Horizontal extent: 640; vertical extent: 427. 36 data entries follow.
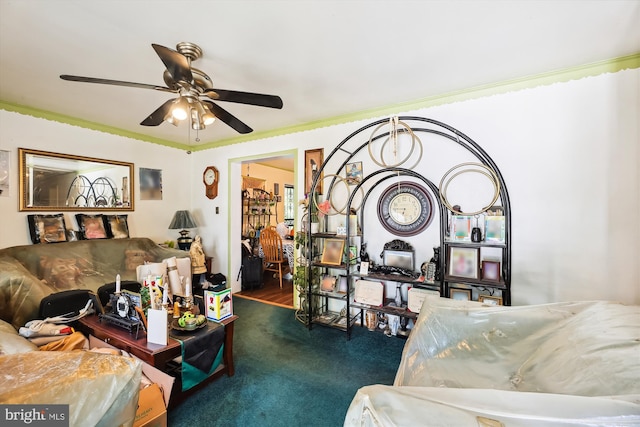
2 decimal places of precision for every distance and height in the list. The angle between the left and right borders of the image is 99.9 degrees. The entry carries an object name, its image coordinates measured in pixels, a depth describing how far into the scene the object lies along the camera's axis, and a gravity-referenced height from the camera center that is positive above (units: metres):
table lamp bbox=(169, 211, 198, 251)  4.11 -0.21
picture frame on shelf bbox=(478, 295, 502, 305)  2.26 -0.73
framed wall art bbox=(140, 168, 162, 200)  3.98 +0.40
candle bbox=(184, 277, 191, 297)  2.03 -0.61
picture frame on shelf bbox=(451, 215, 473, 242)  2.42 -0.14
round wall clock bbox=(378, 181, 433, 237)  2.69 +0.03
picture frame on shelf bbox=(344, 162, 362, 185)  3.00 +0.45
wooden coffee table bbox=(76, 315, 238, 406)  1.65 -0.89
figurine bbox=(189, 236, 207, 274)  3.90 -0.70
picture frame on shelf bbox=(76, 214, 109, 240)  3.31 -0.21
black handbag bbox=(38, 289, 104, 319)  2.21 -0.79
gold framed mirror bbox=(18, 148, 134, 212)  2.98 +0.33
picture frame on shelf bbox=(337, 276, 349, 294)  3.04 -0.84
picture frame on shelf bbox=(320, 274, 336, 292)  3.05 -0.82
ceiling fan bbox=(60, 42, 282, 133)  1.61 +0.77
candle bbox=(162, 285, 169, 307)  1.83 -0.61
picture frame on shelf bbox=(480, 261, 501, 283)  2.23 -0.49
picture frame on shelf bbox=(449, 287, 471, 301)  2.39 -0.72
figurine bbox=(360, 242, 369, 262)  2.90 -0.46
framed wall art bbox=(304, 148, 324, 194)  3.29 +0.57
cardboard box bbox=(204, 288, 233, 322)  1.99 -0.70
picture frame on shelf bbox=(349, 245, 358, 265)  2.92 -0.47
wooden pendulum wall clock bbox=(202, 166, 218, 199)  4.35 +0.49
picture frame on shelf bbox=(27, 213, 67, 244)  2.96 -0.21
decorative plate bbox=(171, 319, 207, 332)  1.82 -0.80
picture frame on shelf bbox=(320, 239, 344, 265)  2.90 -0.44
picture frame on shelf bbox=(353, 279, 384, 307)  2.73 -0.84
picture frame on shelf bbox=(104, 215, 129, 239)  3.54 -0.22
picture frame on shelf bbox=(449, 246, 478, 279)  2.28 -0.43
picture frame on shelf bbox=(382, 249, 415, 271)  2.72 -0.48
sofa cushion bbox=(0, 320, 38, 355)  1.40 -0.73
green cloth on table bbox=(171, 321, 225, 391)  1.74 -0.95
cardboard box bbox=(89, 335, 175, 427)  1.40 -1.04
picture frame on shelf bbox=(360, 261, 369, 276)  2.77 -0.58
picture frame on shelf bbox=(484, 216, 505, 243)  2.29 -0.14
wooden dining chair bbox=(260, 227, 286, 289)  4.69 -0.63
